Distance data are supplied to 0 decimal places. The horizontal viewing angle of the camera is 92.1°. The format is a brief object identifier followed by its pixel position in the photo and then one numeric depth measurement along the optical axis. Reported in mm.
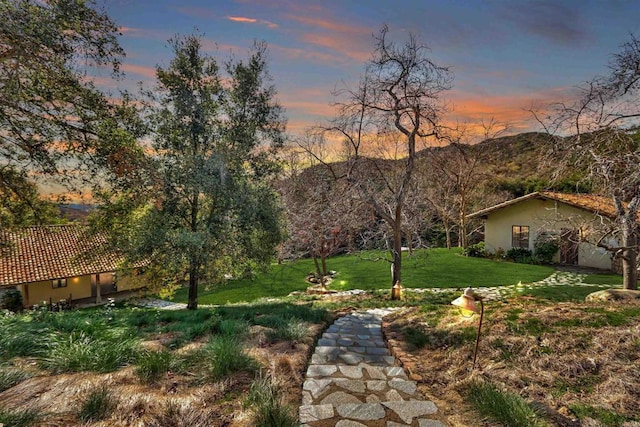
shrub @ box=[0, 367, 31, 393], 2908
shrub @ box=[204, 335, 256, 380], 3488
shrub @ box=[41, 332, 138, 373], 3389
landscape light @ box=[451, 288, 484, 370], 3707
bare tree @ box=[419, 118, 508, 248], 21531
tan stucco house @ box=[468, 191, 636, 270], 16859
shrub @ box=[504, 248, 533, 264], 18641
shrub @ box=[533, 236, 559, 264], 18047
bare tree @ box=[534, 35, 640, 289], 6074
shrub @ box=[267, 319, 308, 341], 4902
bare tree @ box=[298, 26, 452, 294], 9328
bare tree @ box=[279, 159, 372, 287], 15859
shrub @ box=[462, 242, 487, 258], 20734
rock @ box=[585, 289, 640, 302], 7195
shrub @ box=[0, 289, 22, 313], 18031
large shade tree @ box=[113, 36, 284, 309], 9500
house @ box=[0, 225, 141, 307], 17719
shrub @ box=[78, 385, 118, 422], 2529
